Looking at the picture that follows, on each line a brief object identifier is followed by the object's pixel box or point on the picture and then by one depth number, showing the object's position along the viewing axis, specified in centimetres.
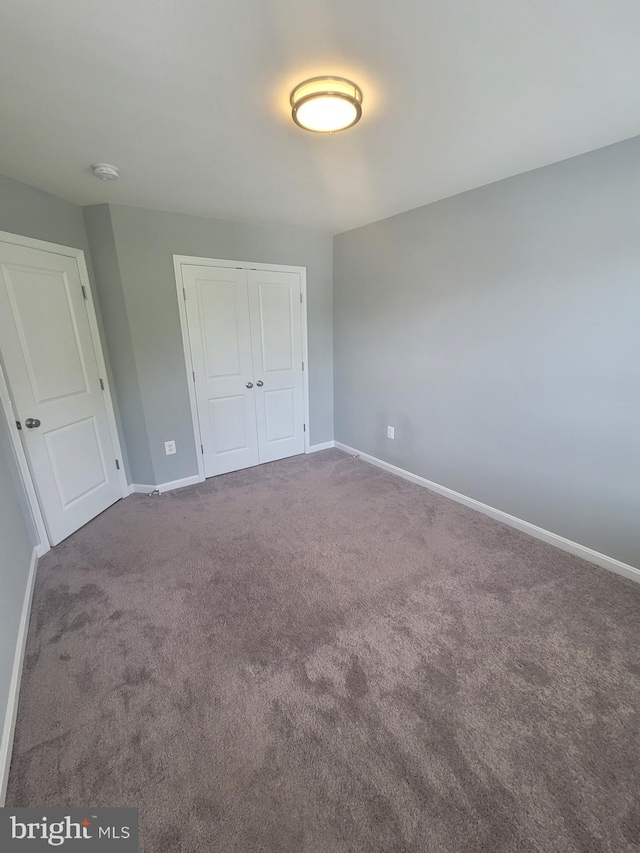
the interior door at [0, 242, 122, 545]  222
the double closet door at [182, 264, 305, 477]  321
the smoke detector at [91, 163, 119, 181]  198
